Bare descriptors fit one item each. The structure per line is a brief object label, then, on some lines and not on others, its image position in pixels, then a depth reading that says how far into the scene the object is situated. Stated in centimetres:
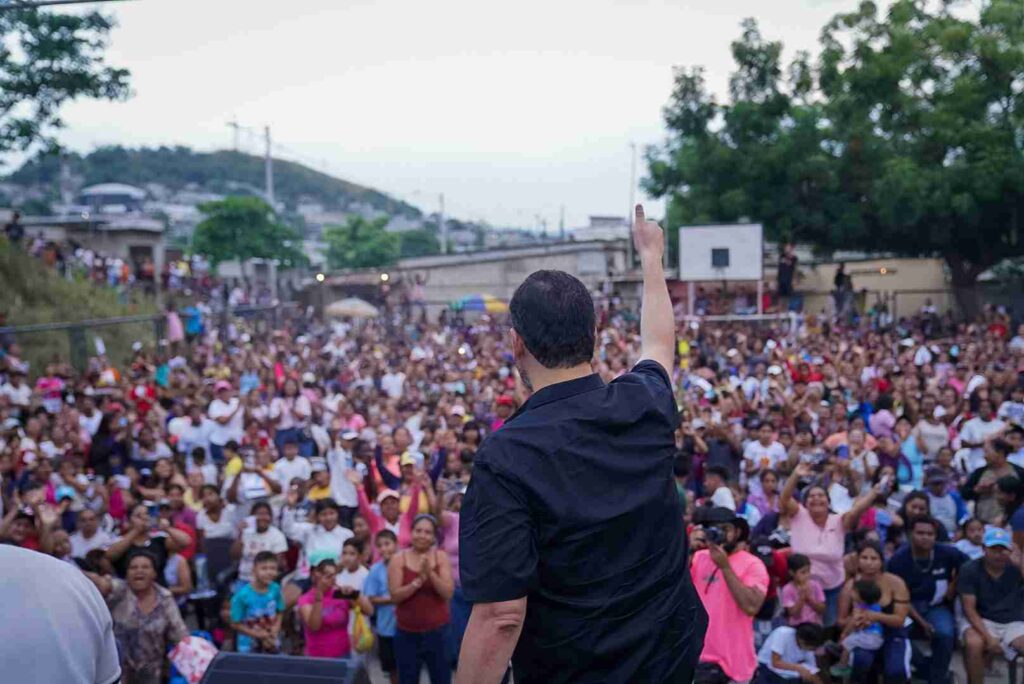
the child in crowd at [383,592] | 660
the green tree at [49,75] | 1938
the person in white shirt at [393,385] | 1481
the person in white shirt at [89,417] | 1104
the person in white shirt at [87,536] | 763
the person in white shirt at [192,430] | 1123
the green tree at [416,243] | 7629
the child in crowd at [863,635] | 617
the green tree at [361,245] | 6156
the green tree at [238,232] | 4219
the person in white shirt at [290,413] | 1163
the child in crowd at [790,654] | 595
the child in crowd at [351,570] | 691
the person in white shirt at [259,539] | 743
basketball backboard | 2525
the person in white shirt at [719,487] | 771
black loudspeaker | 363
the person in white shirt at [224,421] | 1126
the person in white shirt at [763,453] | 902
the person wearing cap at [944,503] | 779
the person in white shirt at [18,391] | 1280
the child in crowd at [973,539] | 711
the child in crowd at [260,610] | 658
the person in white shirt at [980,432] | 906
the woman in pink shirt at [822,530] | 693
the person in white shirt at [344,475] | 909
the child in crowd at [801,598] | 631
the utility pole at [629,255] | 3650
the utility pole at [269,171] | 4078
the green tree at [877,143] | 2416
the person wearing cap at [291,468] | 936
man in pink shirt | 550
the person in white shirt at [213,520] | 823
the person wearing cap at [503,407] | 976
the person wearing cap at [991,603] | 636
